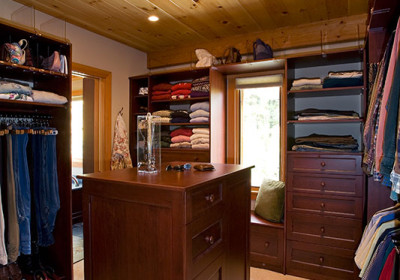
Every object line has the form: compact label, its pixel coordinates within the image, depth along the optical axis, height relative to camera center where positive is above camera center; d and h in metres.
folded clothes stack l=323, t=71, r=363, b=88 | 2.60 +0.54
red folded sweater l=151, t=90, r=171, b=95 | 3.74 +0.61
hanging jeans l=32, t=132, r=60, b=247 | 2.39 -0.42
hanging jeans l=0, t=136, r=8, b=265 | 2.03 -0.77
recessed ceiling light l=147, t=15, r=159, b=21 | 3.01 +1.28
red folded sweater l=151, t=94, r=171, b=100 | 3.71 +0.55
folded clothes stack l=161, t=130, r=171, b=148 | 3.73 -0.03
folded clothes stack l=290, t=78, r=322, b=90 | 2.79 +0.53
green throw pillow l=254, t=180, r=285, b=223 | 2.97 -0.68
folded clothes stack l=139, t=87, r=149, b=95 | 3.97 +0.66
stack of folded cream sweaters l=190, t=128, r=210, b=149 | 3.43 -0.01
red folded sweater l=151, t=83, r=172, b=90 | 3.73 +0.68
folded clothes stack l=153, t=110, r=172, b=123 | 3.71 +0.30
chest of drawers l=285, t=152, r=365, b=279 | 2.58 -0.73
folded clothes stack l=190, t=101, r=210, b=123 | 3.45 +0.31
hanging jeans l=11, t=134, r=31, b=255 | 2.19 -0.40
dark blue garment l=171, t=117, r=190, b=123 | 3.62 +0.23
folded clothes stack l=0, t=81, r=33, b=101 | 2.11 +0.36
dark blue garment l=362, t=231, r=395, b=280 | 1.25 -0.54
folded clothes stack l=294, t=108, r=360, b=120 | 2.65 +0.22
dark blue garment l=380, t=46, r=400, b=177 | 1.01 +0.05
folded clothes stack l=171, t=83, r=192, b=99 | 3.59 +0.60
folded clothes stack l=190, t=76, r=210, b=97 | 3.43 +0.61
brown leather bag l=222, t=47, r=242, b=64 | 3.29 +0.96
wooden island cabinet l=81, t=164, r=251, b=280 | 1.23 -0.41
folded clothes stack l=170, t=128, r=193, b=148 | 3.58 +0.01
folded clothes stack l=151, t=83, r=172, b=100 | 3.73 +0.62
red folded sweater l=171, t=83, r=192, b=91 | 3.60 +0.66
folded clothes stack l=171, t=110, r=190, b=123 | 3.62 +0.28
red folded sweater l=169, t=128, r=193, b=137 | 3.59 +0.07
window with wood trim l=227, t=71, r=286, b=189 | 3.44 +0.18
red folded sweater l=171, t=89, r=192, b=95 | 3.59 +0.59
